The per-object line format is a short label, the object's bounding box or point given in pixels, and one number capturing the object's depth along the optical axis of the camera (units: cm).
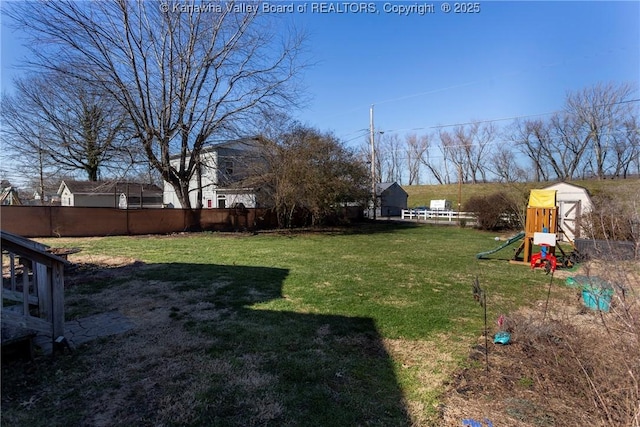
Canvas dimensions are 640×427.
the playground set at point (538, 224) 838
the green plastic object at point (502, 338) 370
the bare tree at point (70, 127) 1502
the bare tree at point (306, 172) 1642
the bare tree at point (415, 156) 5653
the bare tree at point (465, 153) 4988
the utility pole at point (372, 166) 2155
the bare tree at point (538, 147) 4147
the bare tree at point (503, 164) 4053
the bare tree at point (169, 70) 1371
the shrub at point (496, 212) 1844
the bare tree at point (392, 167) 5816
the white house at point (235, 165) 1736
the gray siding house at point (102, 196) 3012
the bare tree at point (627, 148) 3008
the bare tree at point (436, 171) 5583
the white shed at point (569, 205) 1336
